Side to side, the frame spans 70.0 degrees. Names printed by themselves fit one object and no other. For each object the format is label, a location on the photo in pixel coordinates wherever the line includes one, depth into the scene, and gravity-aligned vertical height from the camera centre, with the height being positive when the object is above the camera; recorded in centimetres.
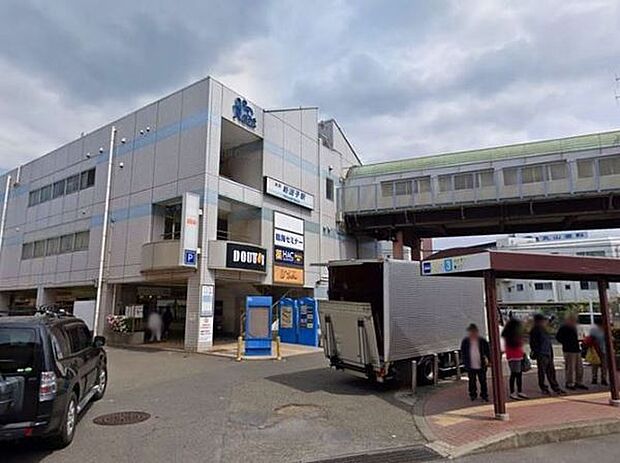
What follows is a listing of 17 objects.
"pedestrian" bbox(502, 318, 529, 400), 900 -87
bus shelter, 758 +67
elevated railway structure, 2503 +711
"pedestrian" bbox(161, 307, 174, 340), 2506 -75
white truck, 1007 -27
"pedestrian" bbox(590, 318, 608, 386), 1009 -97
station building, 1989 +515
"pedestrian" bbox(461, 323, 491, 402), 905 -107
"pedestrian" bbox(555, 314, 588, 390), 996 -99
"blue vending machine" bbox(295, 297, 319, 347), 2084 -73
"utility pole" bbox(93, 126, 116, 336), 2273 +410
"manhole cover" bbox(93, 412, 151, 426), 750 -191
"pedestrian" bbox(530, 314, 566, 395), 949 -94
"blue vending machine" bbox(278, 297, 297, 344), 2172 -67
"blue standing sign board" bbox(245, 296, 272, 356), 1650 -66
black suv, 529 -92
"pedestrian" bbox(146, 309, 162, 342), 2336 -94
